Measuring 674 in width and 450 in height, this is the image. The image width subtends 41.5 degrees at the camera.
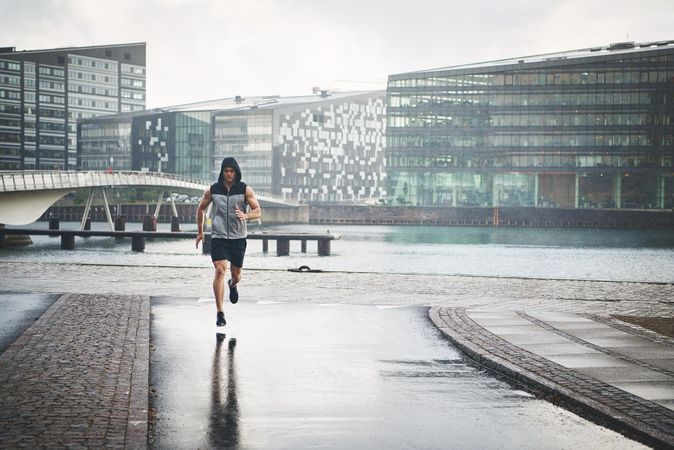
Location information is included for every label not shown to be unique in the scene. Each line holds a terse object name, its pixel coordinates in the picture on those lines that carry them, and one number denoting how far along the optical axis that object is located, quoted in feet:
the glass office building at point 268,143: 527.40
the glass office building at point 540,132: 404.36
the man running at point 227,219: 40.47
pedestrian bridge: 184.96
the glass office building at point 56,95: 563.89
